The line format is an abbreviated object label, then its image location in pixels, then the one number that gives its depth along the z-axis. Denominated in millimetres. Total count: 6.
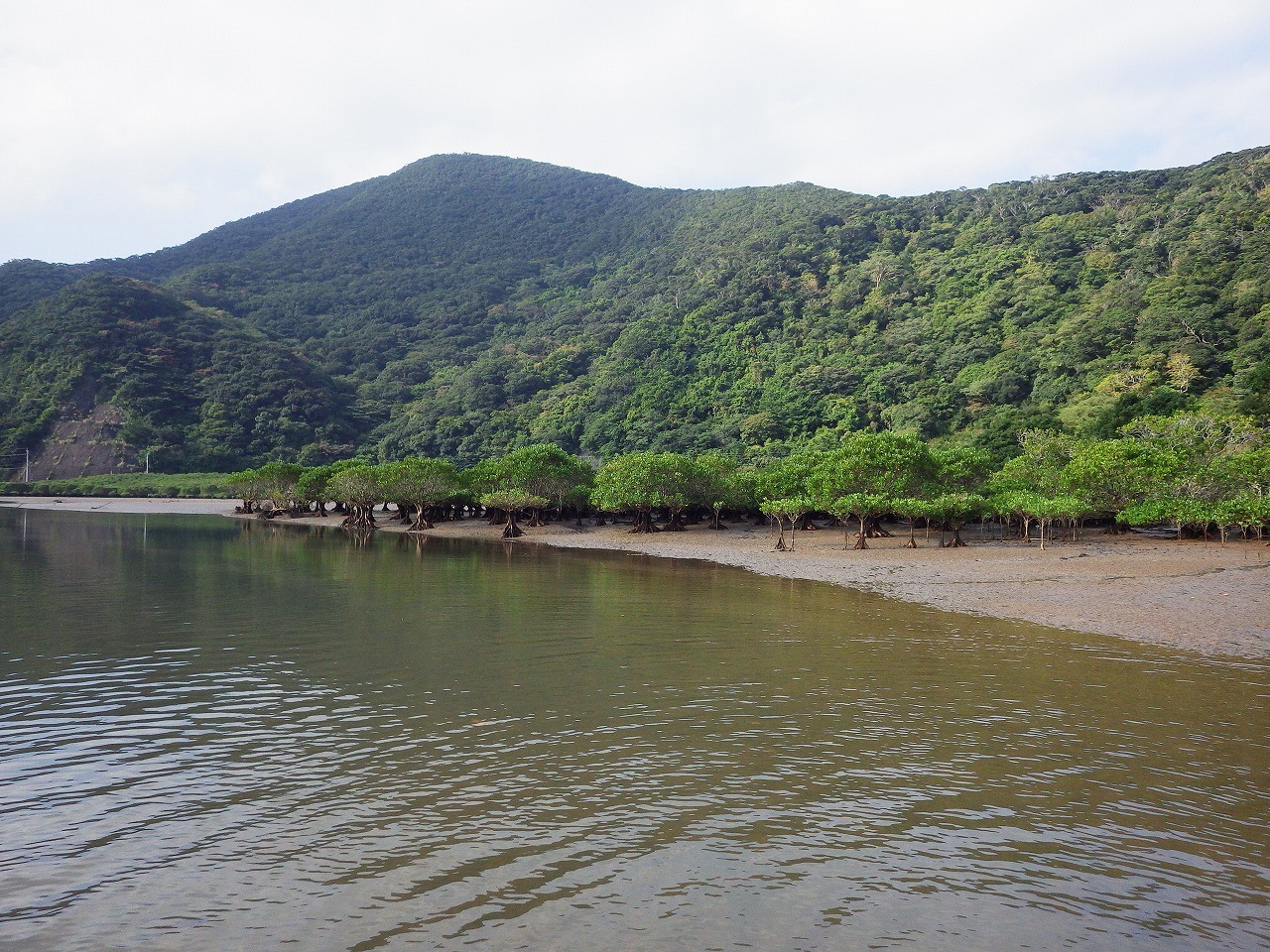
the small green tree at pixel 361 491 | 78938
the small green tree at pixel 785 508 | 51281
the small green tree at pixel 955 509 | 49812
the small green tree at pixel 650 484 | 63250
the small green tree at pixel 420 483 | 75875
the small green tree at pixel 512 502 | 68500
